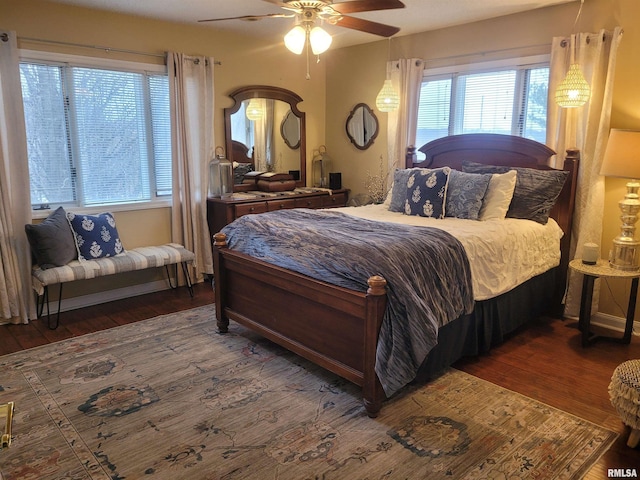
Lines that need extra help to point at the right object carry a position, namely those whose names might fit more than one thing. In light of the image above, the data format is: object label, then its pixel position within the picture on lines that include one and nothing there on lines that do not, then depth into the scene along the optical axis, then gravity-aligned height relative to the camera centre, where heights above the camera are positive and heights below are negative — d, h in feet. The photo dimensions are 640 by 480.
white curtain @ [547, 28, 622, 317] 11.66 +0.66
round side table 10.69 -3.26
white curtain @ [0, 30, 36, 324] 11.75 -1.23
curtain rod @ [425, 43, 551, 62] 13.00 +2.84
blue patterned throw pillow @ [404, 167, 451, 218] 12.53 -1.15
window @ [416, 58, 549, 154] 13.46 +1.45
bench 12.11 -3.15
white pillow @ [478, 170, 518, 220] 12.09 -1.17
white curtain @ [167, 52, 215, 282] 14.84 +0.07
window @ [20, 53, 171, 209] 12.76 +0.40
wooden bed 8.28 -3.31
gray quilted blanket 8.10 -2.17
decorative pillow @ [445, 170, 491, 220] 12.12 -1.13
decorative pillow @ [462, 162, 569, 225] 12.13 -1.12
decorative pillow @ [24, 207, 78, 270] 12.11 -2.38
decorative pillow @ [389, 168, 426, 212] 13.41 -1.17
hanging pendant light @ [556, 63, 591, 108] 11.50 +1.46
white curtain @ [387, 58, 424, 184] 15.74 +1.33
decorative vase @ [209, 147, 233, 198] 15.76 -0.95
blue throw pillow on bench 12.96 -2.38
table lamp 10.28 -0.74
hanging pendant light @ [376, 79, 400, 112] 15.02 +1.59
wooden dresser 15.37 -1.83
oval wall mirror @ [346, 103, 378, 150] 17.70 +0.85
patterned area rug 6.98 -4.57
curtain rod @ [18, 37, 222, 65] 12.27 +2.75
